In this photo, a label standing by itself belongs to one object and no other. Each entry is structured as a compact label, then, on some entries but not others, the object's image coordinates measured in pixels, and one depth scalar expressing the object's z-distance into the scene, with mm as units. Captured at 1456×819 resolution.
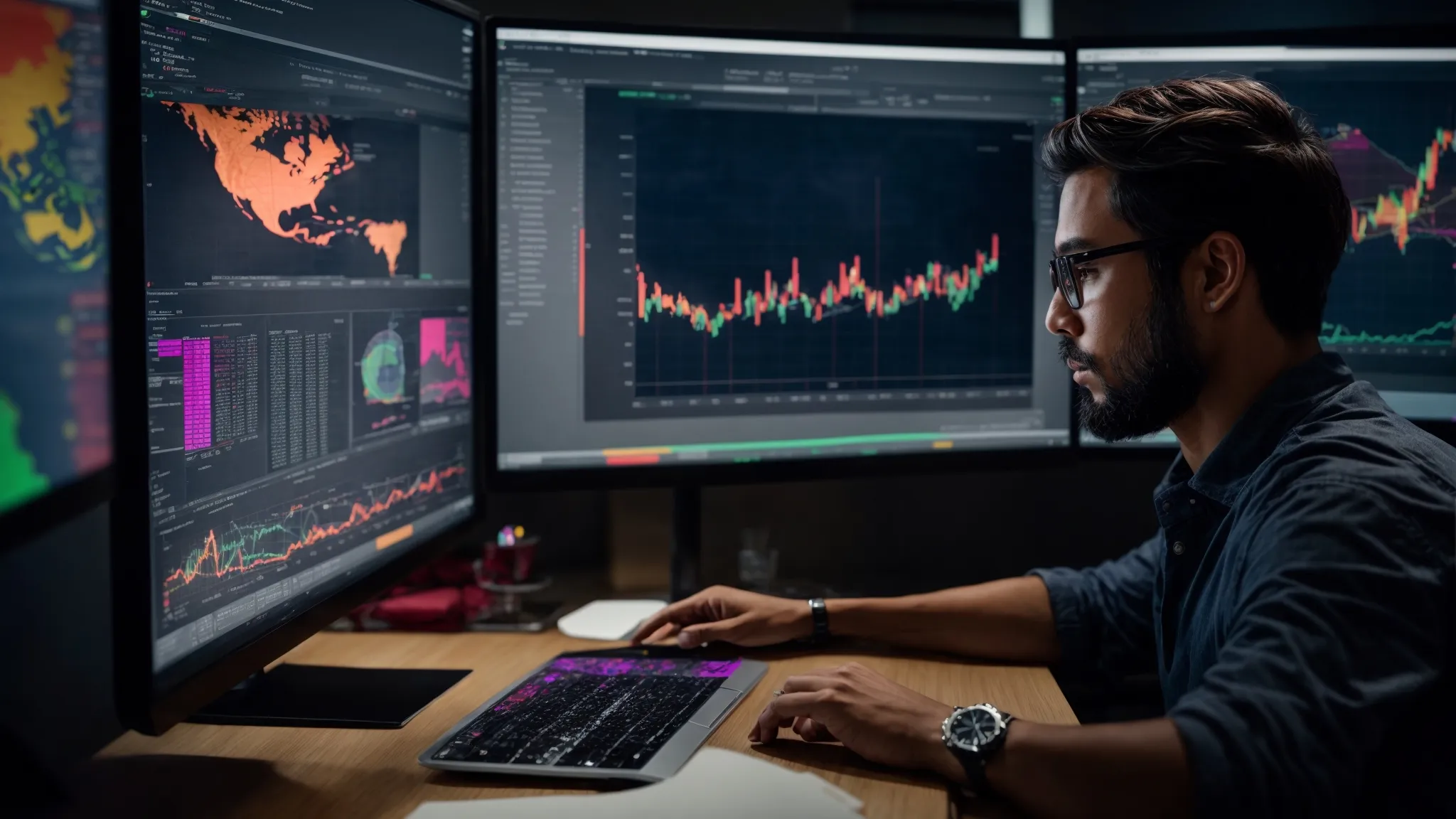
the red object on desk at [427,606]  1353
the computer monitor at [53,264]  869
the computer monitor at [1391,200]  1451
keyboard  911
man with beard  778
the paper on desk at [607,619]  1330
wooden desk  857
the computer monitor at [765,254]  1352
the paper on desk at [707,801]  771
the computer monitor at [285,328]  812
